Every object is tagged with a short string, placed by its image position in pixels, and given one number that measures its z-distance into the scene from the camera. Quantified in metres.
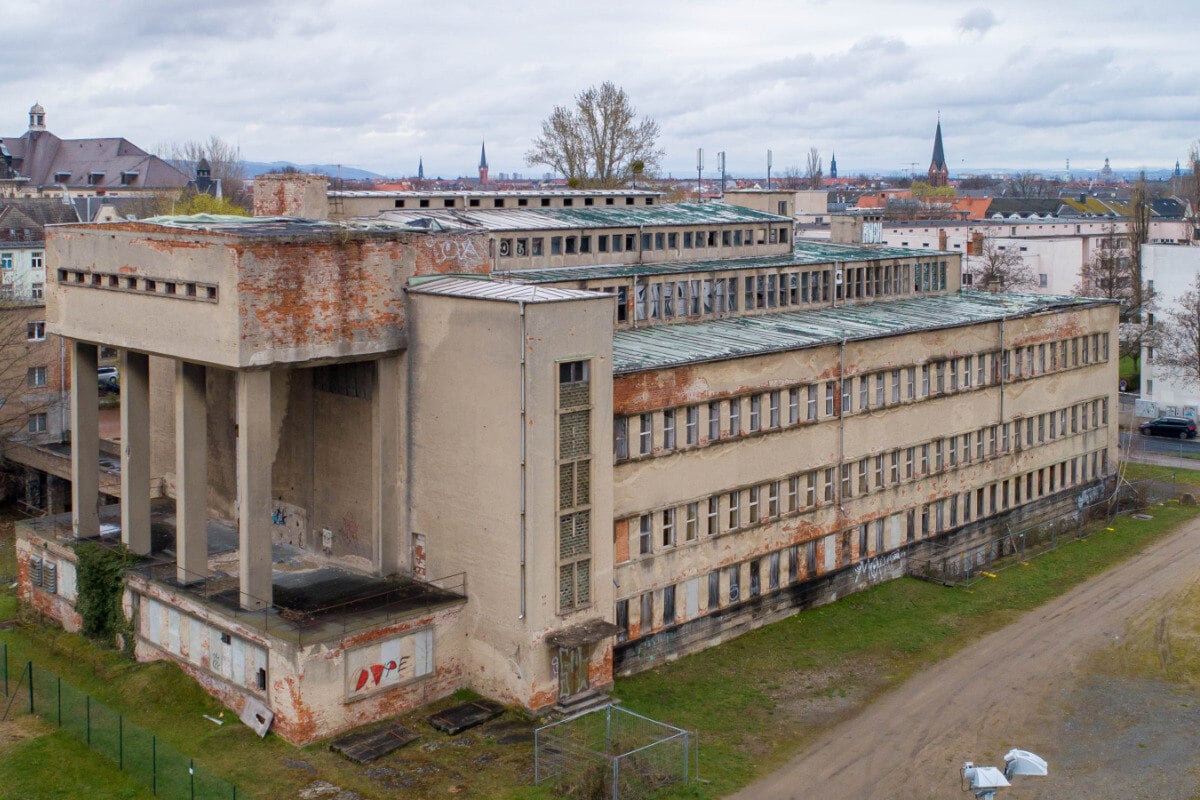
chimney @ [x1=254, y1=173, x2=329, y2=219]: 46.00
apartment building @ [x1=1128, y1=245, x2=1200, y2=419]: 81.81
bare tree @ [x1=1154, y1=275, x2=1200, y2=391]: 80.38
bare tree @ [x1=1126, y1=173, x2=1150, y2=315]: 93.06
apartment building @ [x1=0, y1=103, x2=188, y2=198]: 138.12
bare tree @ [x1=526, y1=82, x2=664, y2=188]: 91.81
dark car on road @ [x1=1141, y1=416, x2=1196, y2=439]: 78.69
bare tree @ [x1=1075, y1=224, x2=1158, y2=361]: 92.81
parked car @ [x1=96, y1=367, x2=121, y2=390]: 83.88
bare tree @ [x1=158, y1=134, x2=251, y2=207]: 132.25
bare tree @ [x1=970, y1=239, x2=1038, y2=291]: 96.88
